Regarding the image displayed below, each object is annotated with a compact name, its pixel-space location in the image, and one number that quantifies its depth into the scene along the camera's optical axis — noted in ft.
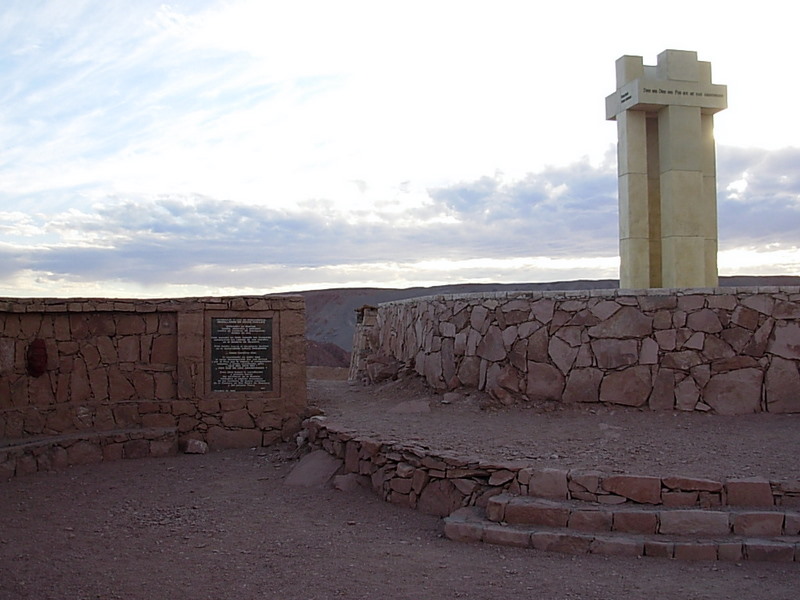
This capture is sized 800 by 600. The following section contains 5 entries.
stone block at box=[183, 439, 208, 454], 29.32
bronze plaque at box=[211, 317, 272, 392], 30.35
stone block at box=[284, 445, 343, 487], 24.82
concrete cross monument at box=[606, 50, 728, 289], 38.81
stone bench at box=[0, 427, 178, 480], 25.80
